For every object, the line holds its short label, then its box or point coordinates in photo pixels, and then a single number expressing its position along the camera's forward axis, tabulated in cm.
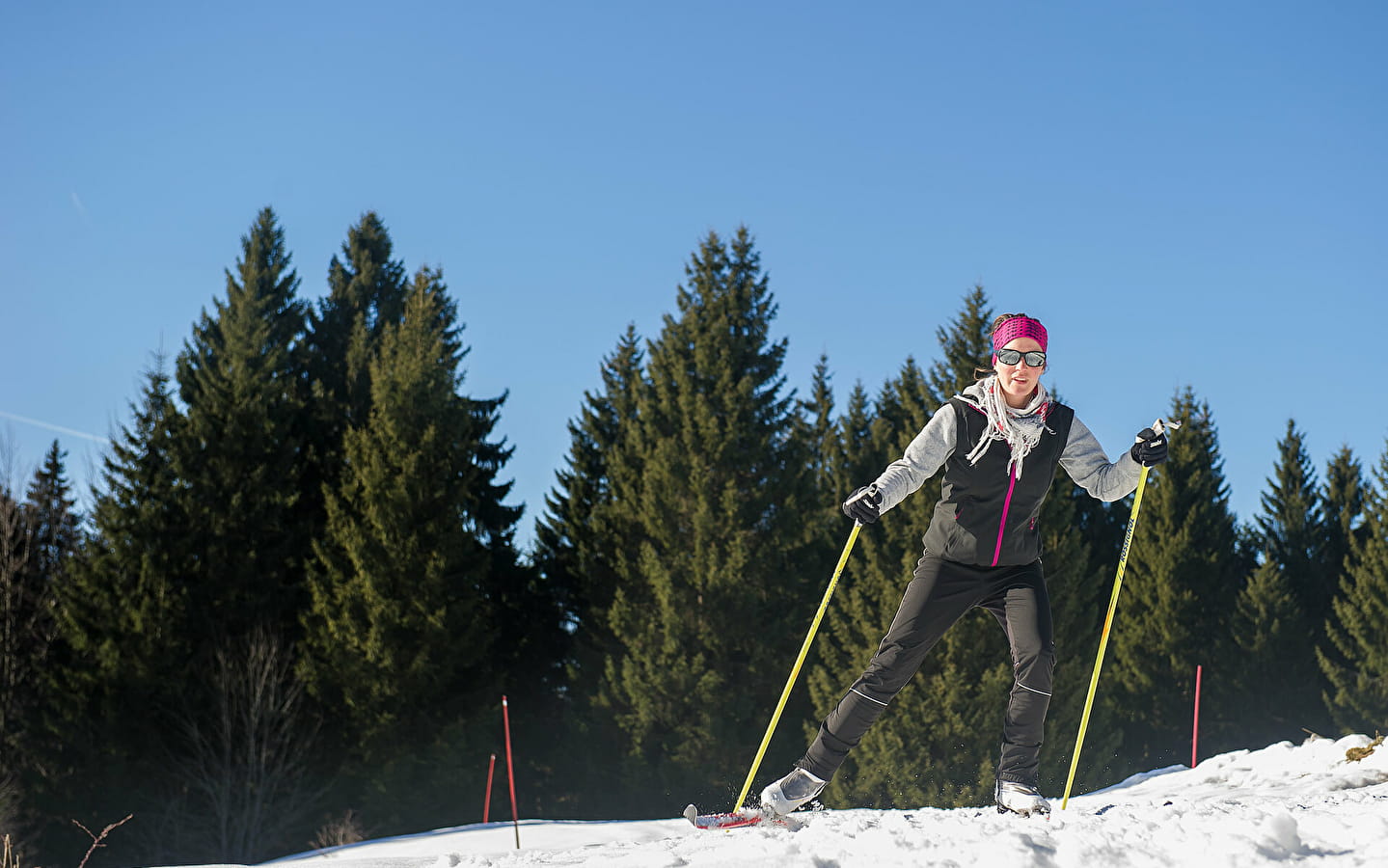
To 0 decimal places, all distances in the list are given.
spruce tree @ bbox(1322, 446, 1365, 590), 3788
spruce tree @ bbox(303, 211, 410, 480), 3041
